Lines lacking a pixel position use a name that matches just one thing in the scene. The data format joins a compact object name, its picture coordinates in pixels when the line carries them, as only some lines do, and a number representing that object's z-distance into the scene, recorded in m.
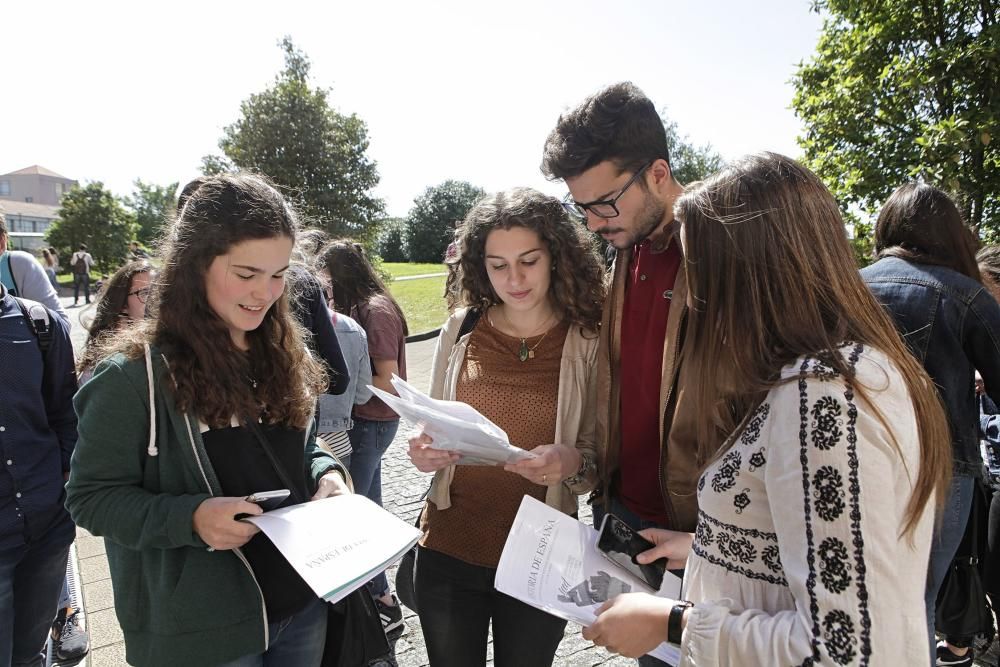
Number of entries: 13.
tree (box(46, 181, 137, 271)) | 37.66
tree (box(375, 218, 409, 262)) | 50.34
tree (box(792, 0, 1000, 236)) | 5.72
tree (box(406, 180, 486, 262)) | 48.62
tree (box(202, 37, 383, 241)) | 25.39
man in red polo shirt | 1.96
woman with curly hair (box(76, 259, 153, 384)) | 3.12
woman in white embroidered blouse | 0.96
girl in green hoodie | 1.50
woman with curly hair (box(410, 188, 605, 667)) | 2.08
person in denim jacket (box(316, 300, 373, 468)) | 3.39
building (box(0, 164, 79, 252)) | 95.88
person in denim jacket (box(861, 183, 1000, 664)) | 2.45
